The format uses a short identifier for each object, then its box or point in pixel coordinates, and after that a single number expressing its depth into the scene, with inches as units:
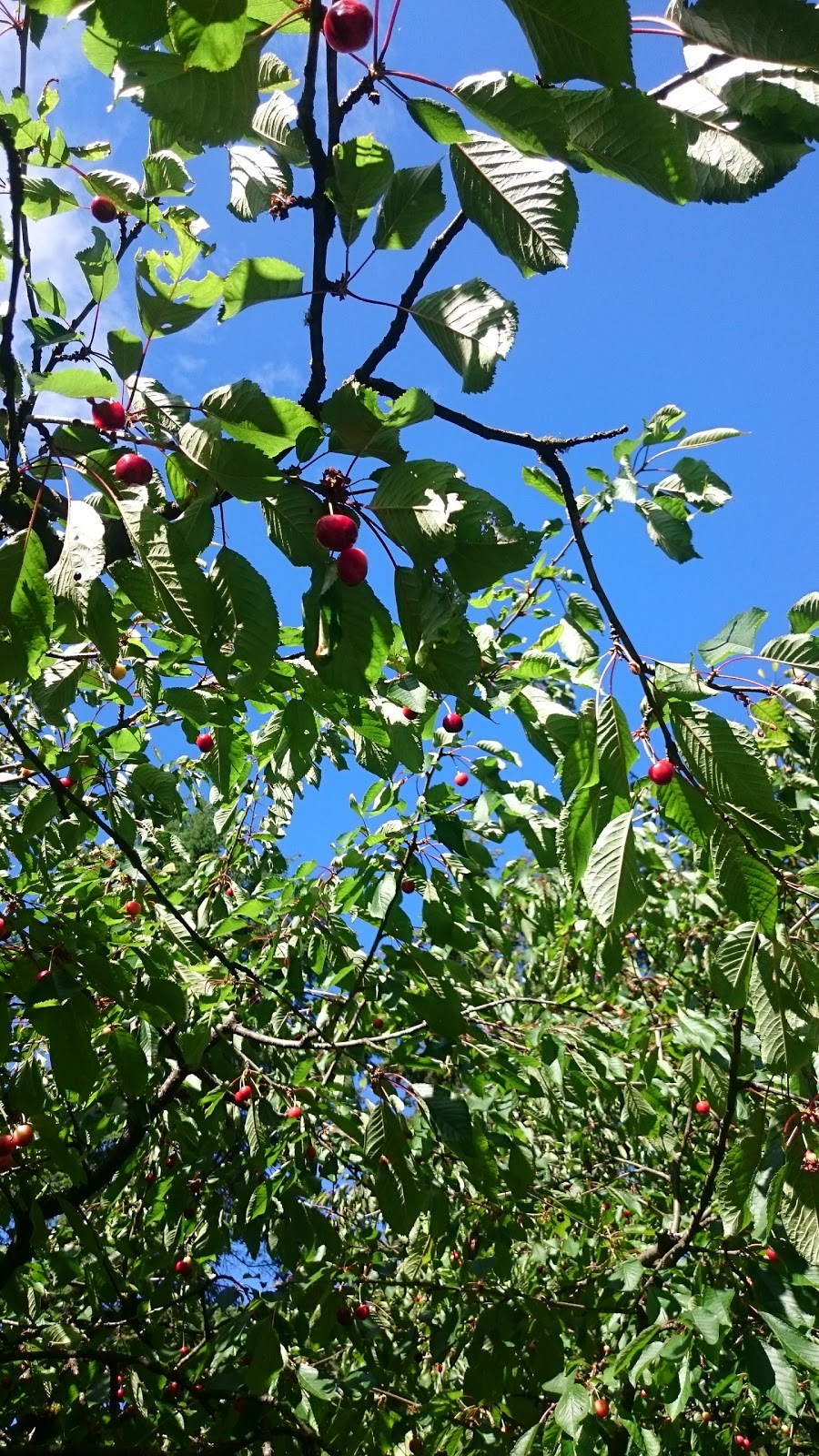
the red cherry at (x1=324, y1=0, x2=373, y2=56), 14.5
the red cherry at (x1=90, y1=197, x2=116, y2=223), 29.4
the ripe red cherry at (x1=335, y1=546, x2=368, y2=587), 17.0
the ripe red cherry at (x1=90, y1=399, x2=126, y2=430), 19.0
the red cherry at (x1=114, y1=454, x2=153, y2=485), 19.2
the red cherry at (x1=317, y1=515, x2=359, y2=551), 16.7
